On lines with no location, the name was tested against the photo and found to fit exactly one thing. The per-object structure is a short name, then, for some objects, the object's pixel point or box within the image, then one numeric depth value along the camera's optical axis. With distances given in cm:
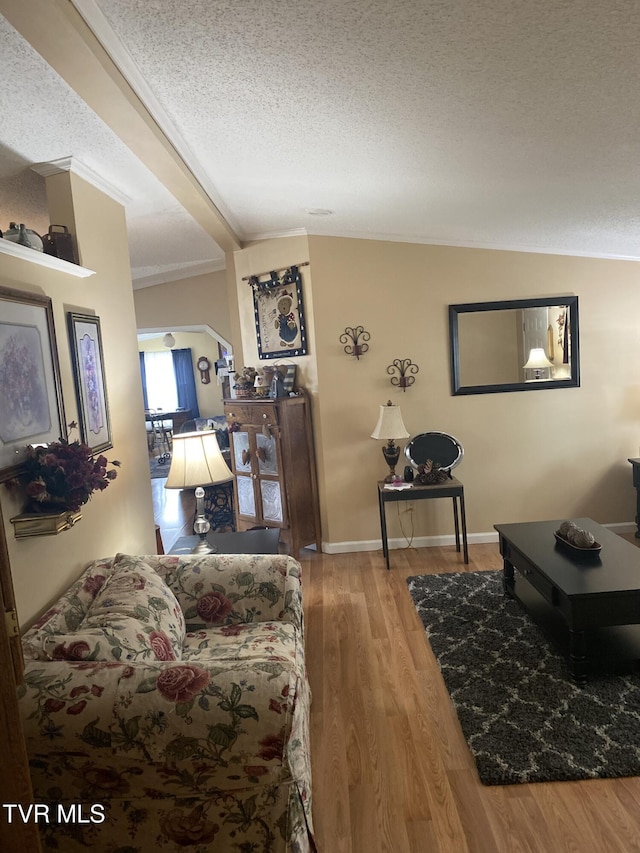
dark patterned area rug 208
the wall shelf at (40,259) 190
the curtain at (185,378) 1259
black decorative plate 442
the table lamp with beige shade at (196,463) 274
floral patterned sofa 138
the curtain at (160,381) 1281
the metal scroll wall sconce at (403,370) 448
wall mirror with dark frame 445
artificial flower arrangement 192
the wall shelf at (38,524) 188
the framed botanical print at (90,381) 243
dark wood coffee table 249
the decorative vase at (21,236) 206
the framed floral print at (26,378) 187
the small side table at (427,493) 416
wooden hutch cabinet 432
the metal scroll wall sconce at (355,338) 443
